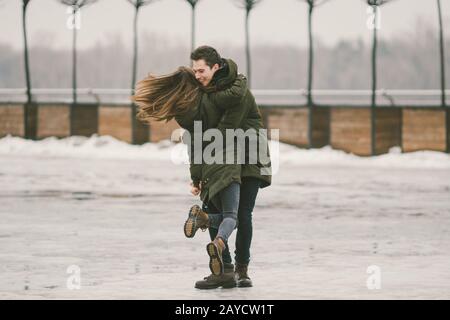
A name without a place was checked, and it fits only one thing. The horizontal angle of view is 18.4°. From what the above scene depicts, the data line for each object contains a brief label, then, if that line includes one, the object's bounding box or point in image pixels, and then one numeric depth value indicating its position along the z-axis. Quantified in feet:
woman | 33.06
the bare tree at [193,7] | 130.00
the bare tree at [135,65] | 118.52
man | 33.06
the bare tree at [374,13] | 118.44
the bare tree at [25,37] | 132.78
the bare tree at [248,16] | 125.80
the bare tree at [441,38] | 116.50
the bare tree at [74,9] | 133.59
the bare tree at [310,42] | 120.06
